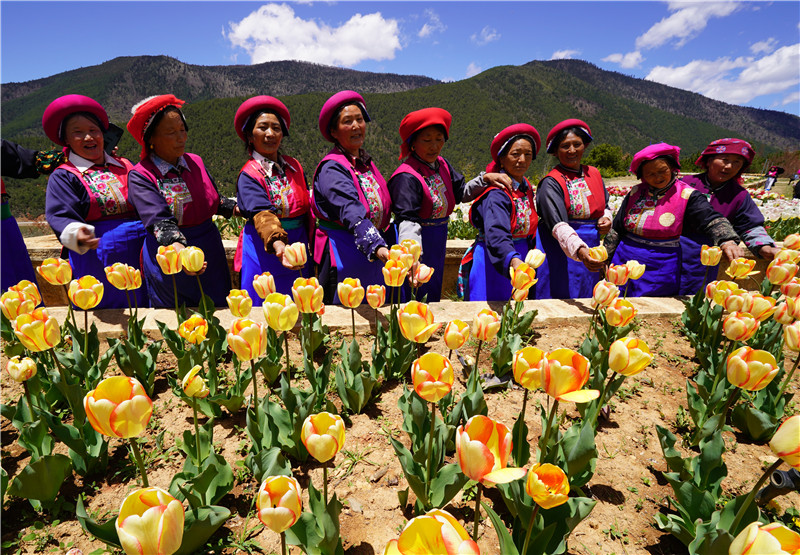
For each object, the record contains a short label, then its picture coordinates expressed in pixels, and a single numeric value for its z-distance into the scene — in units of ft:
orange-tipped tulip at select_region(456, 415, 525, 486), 2.72
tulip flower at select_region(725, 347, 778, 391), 4.21
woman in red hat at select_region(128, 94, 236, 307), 8.79
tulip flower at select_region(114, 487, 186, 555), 2.44
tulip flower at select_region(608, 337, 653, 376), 3.97
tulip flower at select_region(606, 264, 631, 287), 7.52
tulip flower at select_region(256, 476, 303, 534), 2.78
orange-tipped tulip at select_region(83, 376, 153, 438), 3.01
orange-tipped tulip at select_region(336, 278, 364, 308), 6.20
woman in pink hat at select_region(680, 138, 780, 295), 11.57
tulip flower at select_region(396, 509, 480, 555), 2.15
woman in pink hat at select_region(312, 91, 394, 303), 9.50
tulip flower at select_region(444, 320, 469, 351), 4.75
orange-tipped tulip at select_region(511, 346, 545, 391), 3.73
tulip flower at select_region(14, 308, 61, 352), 4.55
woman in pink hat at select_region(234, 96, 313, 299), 9.63
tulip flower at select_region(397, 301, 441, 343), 4.59
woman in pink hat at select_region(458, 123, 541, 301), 10.30
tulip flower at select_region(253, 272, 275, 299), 6.05
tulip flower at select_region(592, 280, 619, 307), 6.64
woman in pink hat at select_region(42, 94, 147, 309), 8.82
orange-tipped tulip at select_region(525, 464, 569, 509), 2.84
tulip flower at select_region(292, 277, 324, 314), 5.74
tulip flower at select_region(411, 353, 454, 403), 3.71
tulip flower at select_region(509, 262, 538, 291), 6.66
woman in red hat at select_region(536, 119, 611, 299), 11.14
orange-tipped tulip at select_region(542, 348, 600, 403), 3.25
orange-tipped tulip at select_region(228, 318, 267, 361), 4.21
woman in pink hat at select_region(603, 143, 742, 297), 10.97
